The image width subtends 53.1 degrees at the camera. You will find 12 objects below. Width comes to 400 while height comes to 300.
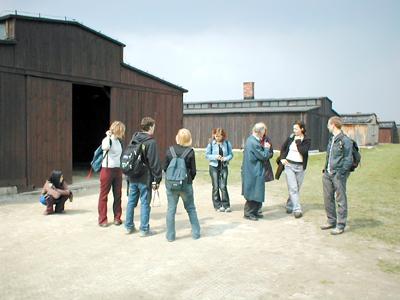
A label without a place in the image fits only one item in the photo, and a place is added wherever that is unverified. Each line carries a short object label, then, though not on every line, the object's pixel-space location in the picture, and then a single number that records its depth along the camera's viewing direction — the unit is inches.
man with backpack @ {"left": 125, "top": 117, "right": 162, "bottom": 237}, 268.7
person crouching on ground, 332.2
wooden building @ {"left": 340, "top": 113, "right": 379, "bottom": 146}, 1781.5
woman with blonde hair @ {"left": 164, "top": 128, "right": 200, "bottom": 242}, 260.4
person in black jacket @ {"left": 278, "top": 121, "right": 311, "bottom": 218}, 331.9
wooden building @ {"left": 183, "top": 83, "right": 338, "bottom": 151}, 1277.1
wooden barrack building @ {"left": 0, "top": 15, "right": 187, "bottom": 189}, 412.8
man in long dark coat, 317.4
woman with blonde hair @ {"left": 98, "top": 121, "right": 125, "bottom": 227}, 295.3
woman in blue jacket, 356.5
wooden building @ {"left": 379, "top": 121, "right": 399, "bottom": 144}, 2475.4
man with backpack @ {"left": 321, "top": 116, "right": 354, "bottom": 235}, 278.5
